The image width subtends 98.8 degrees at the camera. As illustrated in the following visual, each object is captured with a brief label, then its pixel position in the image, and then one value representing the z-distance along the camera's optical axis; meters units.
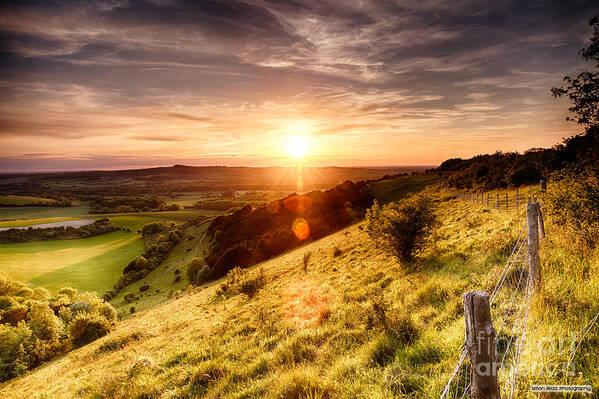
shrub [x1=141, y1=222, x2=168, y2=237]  100.94
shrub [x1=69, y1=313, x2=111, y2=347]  29.92
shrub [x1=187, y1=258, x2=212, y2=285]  48.09
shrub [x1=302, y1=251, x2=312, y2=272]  24.87
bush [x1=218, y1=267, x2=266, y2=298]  20.44
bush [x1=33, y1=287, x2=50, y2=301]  46.97
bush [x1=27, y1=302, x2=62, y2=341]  31.39
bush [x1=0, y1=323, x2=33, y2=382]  26.22
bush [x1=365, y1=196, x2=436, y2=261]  13.75
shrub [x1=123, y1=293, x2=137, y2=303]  48.55
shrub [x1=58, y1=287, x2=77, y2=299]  50.23
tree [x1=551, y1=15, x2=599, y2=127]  25.33
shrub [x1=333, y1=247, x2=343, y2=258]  25.51
